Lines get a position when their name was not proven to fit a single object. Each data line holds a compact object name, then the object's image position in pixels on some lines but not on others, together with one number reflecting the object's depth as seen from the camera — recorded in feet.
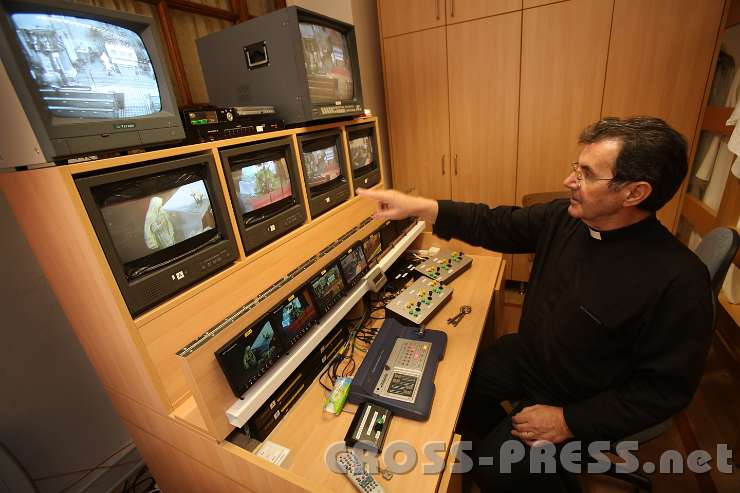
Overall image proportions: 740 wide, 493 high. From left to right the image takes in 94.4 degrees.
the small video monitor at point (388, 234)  5.91
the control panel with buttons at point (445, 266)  5.95
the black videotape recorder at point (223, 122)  3.33
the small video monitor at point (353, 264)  4.67
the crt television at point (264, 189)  3.63
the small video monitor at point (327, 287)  4.12
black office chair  3.45
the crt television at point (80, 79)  2.25
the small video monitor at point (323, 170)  4.54
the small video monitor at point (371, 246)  5.27
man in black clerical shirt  3.19
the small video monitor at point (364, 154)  5.51
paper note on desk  3.25
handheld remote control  2.93
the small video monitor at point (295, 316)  3.61
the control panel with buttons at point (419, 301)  4.86
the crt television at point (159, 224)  2.66
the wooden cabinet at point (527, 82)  6.74
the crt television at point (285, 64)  4.04
